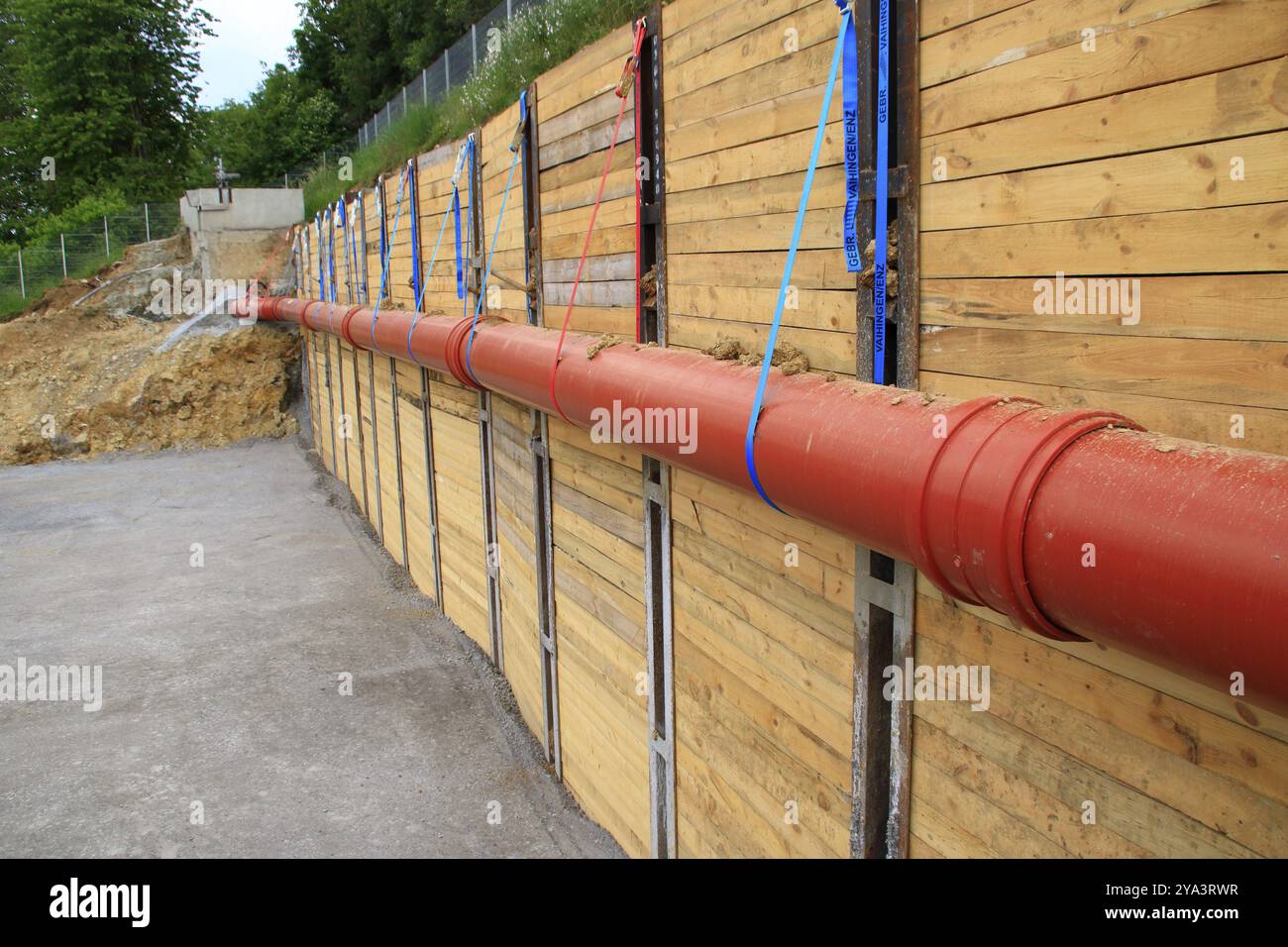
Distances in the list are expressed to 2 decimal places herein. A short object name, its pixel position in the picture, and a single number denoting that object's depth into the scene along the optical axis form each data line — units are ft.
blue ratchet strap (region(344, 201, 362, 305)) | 48.57
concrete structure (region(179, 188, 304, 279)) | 91.76
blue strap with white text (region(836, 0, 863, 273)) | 10.46
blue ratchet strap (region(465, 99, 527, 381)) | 21.37
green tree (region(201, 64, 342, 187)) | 125.70
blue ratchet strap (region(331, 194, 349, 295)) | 50.90
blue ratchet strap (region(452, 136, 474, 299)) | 27.48
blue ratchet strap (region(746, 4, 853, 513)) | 10.21
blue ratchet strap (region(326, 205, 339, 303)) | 57.83
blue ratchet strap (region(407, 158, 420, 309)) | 34.88
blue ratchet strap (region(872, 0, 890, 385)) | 10.36
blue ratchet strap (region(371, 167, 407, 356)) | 39.16
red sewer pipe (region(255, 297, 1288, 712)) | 5.61
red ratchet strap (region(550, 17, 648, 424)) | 16.02
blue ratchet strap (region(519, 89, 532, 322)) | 22.34
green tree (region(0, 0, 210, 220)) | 111.75
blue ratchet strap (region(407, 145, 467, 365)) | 28.61
